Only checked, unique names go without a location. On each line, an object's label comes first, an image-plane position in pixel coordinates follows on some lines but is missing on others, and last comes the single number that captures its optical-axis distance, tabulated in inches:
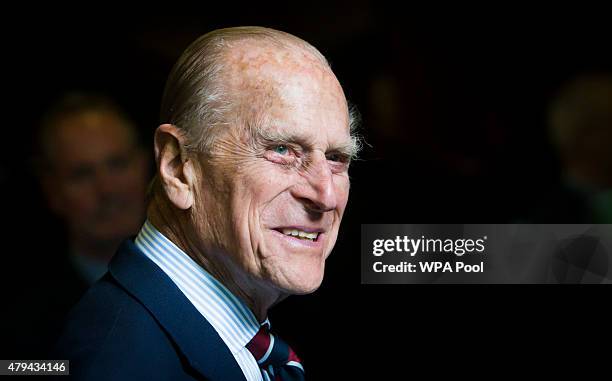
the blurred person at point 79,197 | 196.1
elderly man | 127.3
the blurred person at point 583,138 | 219.9
